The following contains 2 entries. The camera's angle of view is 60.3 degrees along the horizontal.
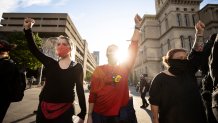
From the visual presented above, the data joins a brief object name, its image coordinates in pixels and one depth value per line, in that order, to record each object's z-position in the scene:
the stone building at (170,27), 35.34
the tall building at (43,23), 54.69
